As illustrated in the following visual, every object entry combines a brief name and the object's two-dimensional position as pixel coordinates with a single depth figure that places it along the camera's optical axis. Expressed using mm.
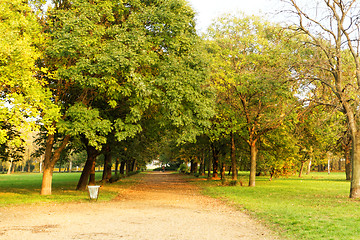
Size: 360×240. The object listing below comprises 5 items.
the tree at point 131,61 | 15164
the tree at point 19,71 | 12508
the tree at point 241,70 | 23672
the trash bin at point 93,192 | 15878
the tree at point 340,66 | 16422
